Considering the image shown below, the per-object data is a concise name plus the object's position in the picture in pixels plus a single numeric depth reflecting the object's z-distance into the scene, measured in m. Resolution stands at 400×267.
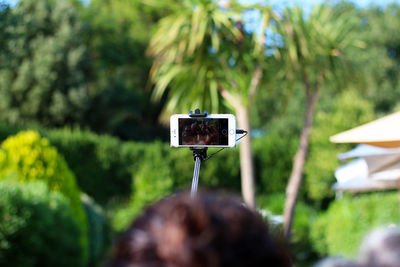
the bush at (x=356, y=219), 9.79
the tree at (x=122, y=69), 19.55
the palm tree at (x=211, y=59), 8.98
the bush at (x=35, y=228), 4.72
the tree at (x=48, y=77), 17.62
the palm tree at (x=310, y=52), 9.36
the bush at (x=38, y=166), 6.80
